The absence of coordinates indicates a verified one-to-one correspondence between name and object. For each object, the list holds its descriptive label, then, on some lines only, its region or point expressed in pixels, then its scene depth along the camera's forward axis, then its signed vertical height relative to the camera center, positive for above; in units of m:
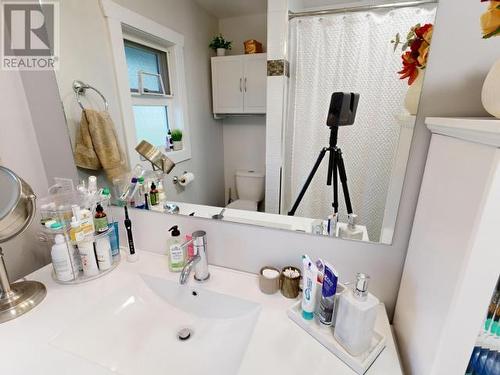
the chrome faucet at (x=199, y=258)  0.81 -0.46
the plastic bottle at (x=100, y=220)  0.88 -0.37
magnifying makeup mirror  0.73 -0.31
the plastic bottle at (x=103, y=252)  0.88 -0.47
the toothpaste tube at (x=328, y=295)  0.58 -0.43
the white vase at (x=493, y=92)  0.42 +0.04
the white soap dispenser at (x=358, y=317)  0.53 -0.43
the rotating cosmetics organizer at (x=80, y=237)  0.82 -0.41
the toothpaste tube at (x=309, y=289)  0.63 -0.44
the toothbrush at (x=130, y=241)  0.93 -0.46
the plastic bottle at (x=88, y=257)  0.85 -0.48
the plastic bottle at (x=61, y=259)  0.81 -0.46
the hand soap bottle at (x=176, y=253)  0.86 -0.47
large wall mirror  0.68 +0.03
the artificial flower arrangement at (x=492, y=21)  0.40 +0.15
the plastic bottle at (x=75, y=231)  0.81 -0.37
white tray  0.54 -0.52
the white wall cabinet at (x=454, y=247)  0.37 -0.23
